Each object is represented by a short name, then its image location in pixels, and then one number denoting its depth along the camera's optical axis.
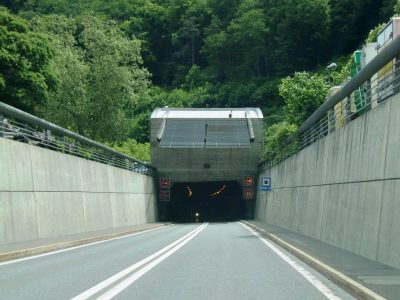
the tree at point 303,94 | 47.55
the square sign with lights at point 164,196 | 54.75
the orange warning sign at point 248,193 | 56.12
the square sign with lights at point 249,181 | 56.38
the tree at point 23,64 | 40.09
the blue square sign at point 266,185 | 38.81
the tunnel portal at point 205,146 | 53.41
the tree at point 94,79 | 49.75
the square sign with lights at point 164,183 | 55.66
